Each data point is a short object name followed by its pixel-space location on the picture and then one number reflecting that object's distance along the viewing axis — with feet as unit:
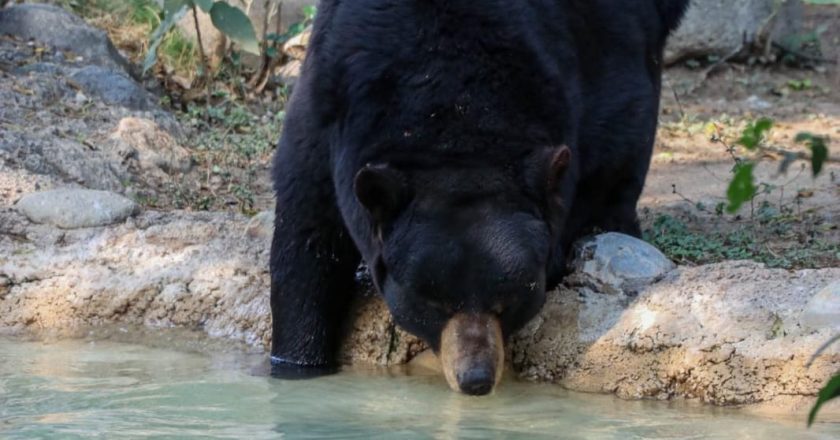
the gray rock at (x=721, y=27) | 82.07
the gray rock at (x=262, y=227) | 40.42
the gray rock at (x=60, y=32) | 64.75
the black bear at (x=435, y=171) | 28.27
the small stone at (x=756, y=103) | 76.59
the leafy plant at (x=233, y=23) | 56.80
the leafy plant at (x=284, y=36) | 66.85
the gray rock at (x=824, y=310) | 30.50
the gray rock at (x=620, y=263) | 34.55
